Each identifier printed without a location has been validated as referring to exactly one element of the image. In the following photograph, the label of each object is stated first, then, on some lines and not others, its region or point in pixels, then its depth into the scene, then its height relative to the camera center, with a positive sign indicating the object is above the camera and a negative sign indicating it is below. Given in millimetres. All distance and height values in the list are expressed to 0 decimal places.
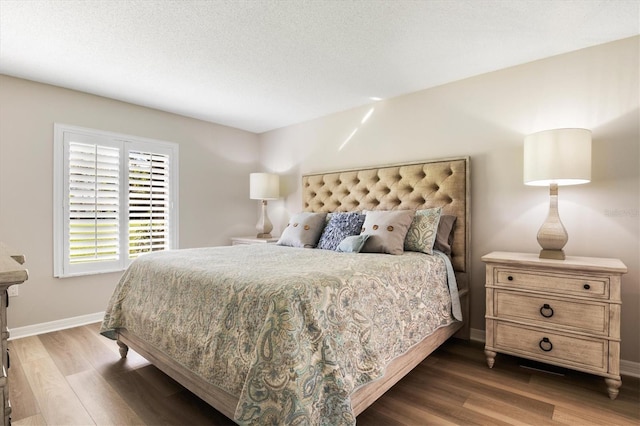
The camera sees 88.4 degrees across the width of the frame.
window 3148 +118
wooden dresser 863 -274
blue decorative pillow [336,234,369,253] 2572 -245
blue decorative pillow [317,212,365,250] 2895 -147
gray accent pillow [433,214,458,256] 2744 -172
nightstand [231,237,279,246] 3984 -349
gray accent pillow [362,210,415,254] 2500 -140
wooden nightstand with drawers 1918 -612
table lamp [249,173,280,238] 4215 +268
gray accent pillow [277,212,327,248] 3098 -180
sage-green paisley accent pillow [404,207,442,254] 2567 -148
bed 1289 -552
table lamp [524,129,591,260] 2098 +318
